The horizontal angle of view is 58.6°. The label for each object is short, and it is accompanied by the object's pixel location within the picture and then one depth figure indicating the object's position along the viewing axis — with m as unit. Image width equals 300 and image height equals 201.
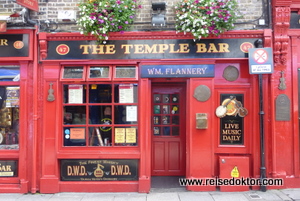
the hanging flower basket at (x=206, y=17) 5.84
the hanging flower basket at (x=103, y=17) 5.88
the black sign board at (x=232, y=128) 6.35
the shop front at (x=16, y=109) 6.20
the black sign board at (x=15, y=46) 6.19
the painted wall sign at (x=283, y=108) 6.14
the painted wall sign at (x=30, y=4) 5.62
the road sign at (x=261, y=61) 5.90
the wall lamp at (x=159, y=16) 6.08
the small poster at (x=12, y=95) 6.39
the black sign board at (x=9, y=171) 6.31
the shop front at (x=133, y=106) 6.15
